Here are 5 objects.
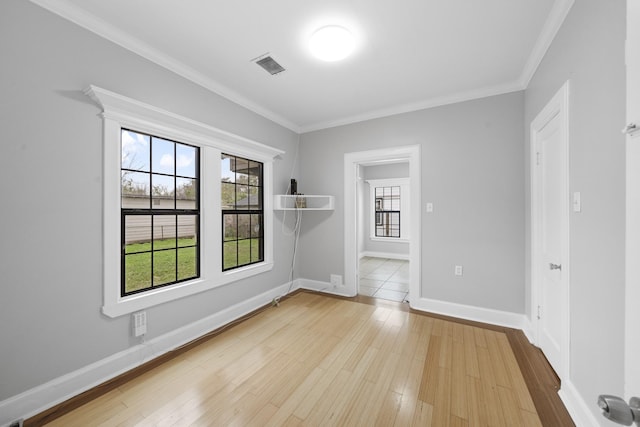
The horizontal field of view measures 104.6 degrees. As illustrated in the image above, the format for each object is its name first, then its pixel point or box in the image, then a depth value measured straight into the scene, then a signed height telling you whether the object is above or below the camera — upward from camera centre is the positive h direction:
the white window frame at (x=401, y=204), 6.74 +0.24
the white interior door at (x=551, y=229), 1.68 -0.14
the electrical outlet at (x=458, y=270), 3.03 -0.71
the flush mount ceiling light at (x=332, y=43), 1.95 +1.41
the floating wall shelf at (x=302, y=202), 3.63 +0.16
